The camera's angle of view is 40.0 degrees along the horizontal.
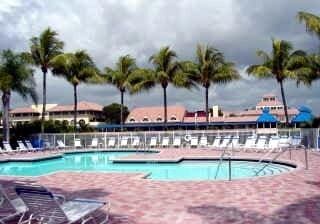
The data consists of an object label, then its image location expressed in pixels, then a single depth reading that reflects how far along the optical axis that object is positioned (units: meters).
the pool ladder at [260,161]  14.82
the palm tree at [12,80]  26.33
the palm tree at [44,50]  32.03
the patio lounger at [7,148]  23.45
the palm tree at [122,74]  36.47
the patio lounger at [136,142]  26.95
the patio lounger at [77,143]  27.06
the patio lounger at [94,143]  27.37
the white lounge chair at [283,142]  19.18
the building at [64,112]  92.75
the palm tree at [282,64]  31.64
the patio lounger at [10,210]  6.51
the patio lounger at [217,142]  23.99
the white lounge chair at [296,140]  20.56
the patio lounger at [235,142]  22.73
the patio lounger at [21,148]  24.38
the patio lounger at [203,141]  25.52
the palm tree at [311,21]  19.30
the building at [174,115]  78.88
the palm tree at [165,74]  34.81
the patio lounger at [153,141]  26.34
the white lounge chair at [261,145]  21.01
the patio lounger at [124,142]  27.21
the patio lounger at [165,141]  26.53
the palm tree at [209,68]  34.94
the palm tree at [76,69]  33.50
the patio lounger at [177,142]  26.30
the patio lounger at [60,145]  26.95
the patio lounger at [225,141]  22.81
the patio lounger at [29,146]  24.77
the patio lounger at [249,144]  21.72
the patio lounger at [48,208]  5.55
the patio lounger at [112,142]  27.45
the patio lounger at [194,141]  25.55
